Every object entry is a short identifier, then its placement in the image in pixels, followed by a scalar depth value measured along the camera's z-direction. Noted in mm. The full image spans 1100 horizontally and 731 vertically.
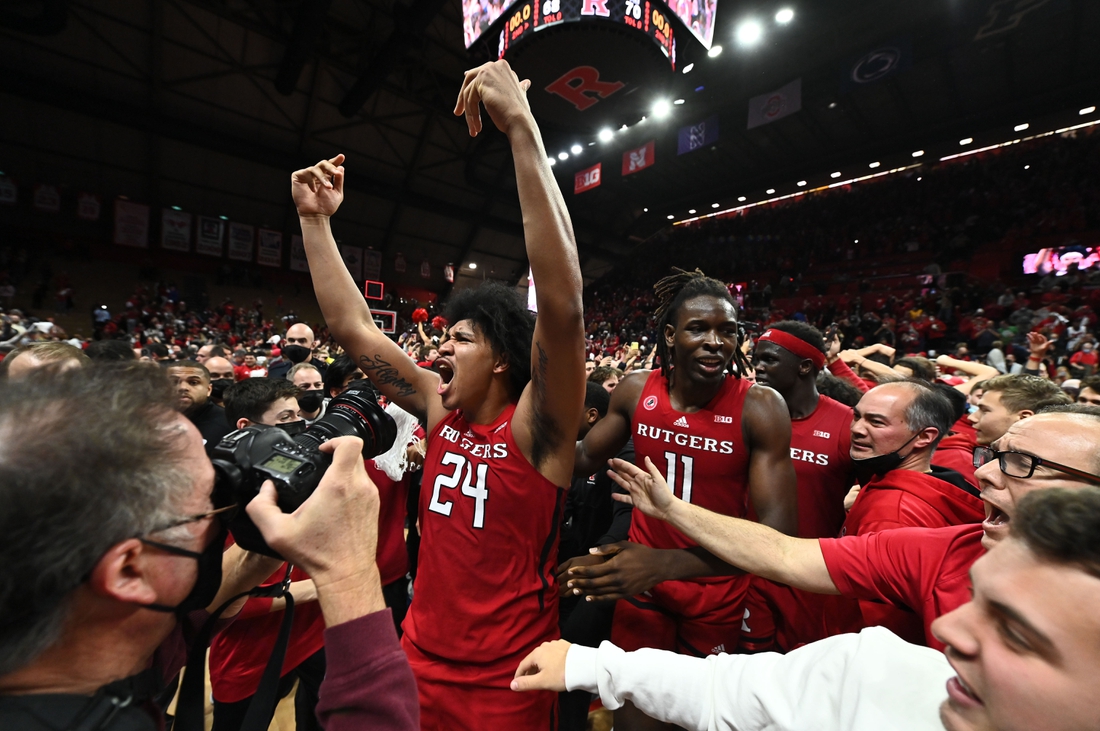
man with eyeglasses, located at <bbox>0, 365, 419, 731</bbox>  665
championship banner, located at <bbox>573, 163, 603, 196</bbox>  17766
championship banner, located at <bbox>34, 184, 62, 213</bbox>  15352
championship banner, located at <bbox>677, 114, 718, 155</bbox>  14516
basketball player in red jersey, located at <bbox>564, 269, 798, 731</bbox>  1999
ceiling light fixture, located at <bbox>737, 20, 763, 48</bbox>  10695
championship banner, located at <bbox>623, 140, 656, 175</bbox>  15969
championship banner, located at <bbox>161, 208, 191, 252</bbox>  17283
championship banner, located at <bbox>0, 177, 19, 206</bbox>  14953
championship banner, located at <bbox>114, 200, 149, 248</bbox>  16578
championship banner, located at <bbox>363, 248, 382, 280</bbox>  20614
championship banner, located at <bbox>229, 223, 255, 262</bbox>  18641
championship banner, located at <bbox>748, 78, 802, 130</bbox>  12234
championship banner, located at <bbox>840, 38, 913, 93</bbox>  10539
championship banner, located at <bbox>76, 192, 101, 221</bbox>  15844
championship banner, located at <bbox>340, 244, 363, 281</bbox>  19844
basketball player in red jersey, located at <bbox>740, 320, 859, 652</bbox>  2350
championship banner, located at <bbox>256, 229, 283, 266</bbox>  19281
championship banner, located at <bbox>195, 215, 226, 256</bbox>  18031
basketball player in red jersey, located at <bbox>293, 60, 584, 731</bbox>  1447
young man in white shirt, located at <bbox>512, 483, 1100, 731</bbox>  739
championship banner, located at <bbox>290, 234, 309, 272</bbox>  19844
